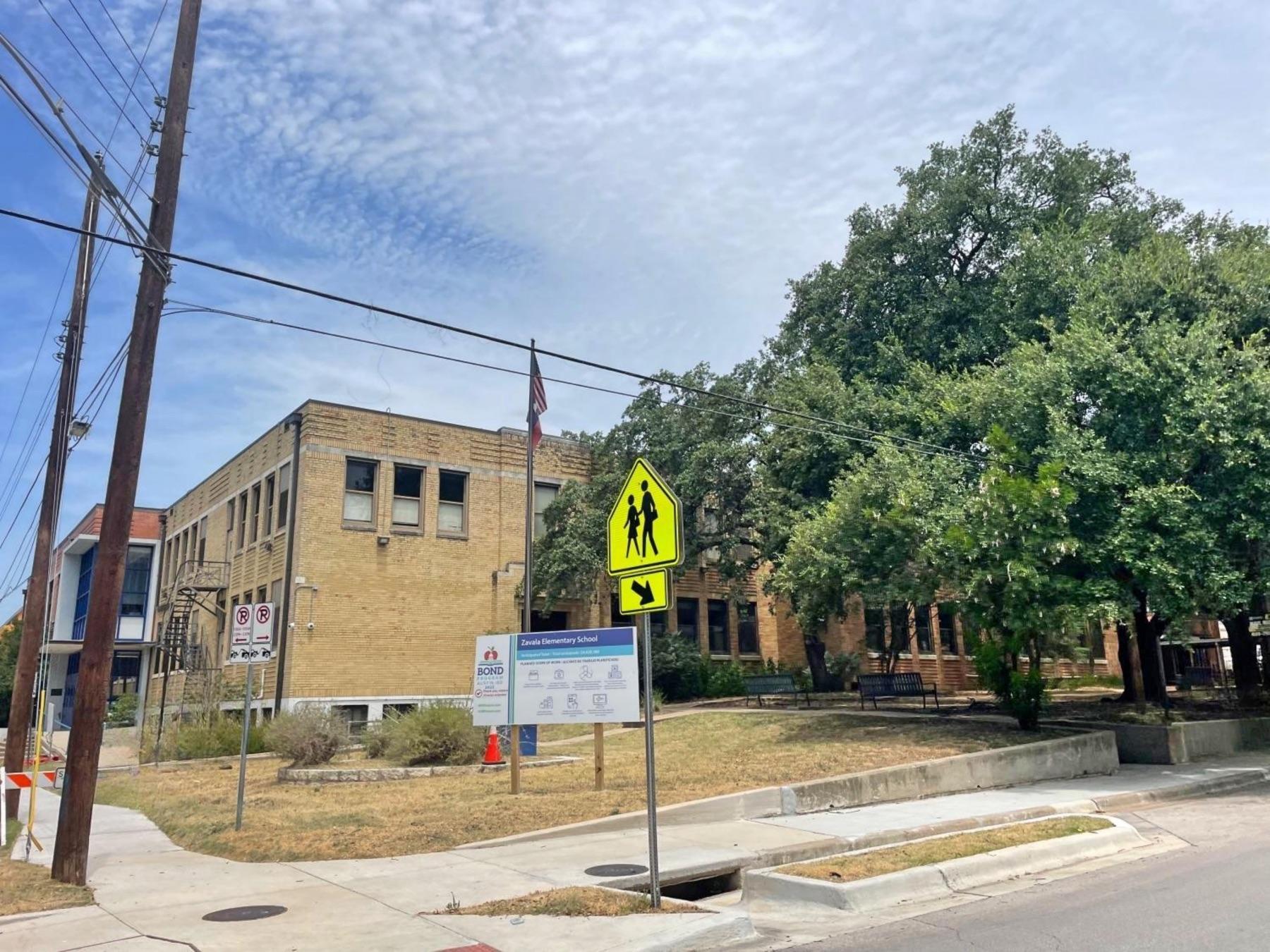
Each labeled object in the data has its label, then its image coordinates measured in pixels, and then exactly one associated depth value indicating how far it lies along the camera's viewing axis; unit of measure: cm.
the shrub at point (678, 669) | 3044
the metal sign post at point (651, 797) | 736
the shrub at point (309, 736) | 1745
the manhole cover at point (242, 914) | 754
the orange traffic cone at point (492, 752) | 1659
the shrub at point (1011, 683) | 1717
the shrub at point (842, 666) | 3027
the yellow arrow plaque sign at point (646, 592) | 780
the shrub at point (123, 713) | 3400
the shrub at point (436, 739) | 1708
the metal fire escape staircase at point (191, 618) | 3108
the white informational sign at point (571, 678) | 1323
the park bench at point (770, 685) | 2588
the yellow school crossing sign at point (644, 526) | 778
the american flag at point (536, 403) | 1745
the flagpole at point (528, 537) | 1531
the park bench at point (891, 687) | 2345
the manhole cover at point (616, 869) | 893
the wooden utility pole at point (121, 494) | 930
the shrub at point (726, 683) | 3111
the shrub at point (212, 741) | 2175
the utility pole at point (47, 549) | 1612
